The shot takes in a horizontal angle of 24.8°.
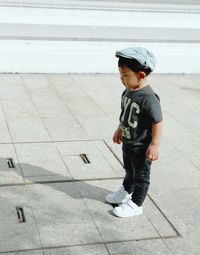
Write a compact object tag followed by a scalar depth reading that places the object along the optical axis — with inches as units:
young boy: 132.5
